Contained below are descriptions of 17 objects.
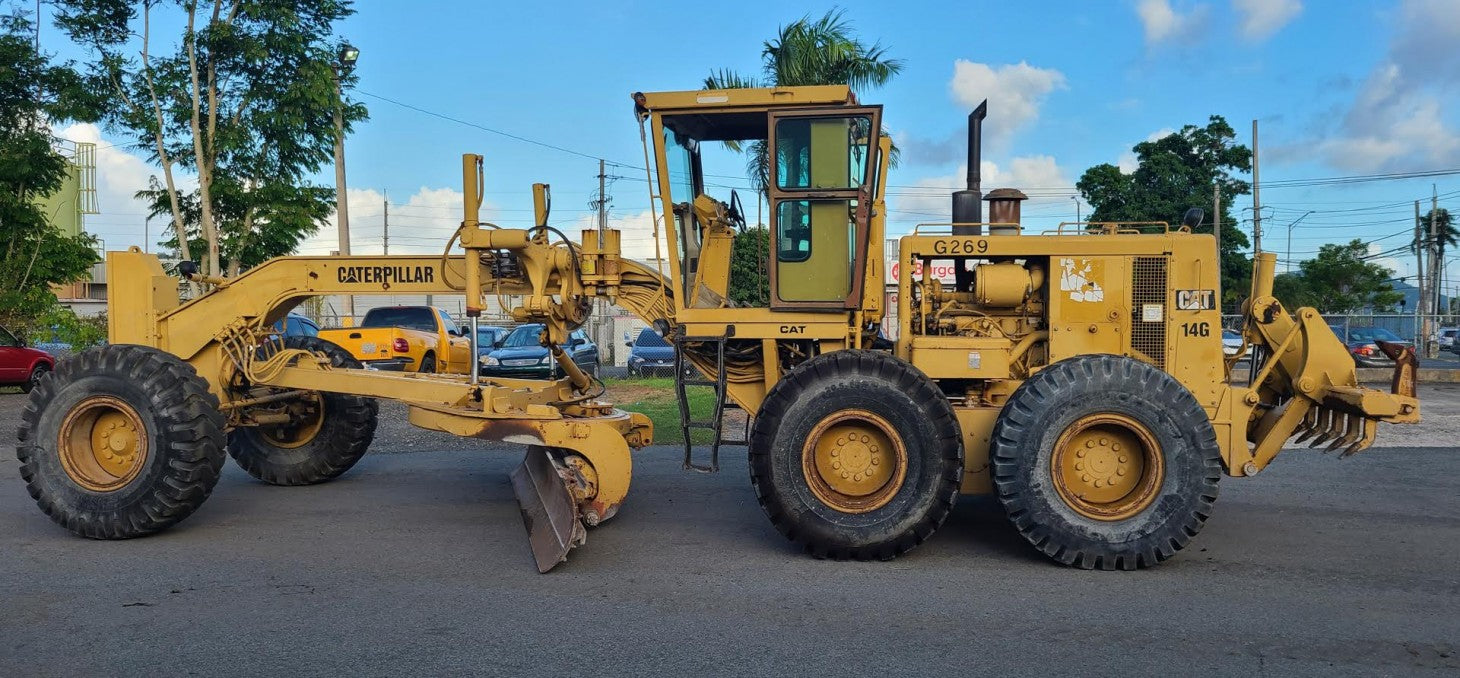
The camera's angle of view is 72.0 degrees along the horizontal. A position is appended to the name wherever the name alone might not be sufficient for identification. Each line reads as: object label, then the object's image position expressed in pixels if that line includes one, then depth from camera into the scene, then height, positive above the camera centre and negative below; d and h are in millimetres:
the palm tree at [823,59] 18281 +4874
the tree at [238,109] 18625 +4096
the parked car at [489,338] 22545 -308
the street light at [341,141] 19891 +3835
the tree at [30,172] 18469 +2929
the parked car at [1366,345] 20203 -476
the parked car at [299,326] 16328 -4
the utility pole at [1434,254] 49978 +3711
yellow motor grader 6098 -310
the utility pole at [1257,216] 35875 +3925
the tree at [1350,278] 50162 +2473
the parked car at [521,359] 19766 -661
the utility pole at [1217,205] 33119 +4230
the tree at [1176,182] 35219 +5168
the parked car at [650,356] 22844 -702
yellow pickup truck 15258 -245
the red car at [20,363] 17875 -672
